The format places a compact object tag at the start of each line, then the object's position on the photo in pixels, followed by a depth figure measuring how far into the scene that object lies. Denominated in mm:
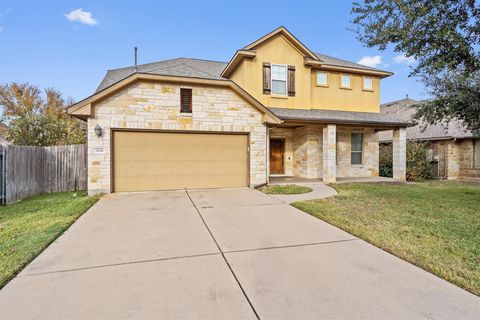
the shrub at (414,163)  14461
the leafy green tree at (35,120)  14906
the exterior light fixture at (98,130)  8656
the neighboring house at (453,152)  14844
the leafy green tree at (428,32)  5910
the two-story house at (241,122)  9023
